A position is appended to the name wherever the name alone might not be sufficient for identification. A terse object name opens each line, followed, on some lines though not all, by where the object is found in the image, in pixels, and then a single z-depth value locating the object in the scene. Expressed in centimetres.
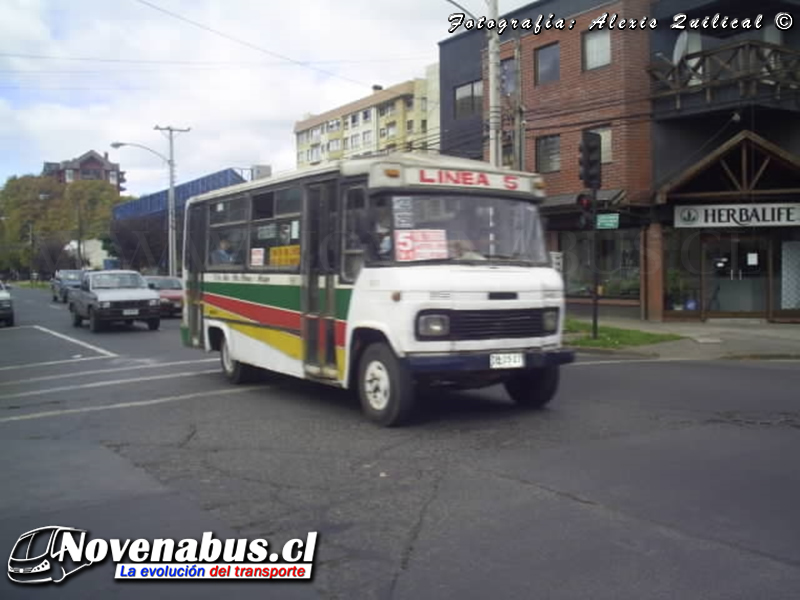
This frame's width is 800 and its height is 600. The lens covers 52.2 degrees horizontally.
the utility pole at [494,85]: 1819
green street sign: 2009
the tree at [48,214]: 8556
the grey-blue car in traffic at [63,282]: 4182
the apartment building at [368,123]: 6819
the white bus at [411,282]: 810
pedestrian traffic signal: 1714
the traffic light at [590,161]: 1688
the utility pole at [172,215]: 4209
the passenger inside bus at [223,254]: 1204
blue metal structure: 4022
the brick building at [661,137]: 2155
